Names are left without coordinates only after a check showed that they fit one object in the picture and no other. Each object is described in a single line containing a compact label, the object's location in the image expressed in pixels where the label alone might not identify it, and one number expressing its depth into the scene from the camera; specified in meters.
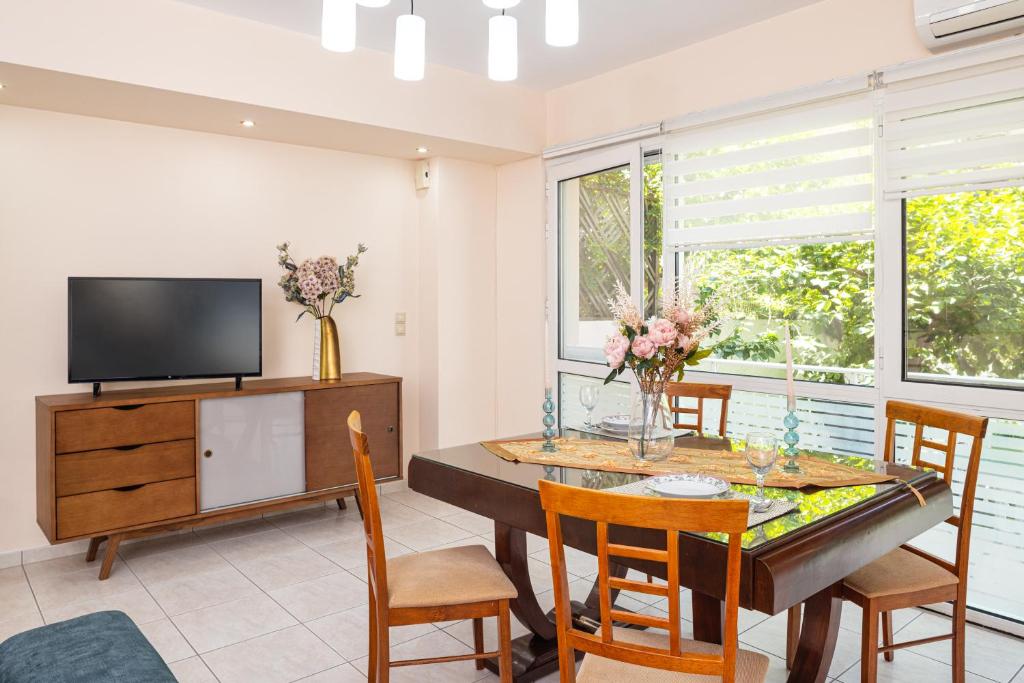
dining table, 1.50
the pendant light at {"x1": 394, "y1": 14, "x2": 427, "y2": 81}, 2.13
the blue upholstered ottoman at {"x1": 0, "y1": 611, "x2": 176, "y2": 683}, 1.54
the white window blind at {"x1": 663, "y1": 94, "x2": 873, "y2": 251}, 3.16
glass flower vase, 2.33
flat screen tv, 3.42
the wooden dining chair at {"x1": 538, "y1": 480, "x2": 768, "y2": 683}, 1.36
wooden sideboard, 3.21
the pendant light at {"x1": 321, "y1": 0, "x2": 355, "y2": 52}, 2.01
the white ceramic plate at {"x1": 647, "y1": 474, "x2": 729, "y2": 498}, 1.86
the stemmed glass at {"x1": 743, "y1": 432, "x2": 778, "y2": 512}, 1.85
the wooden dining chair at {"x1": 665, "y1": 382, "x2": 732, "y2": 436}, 3.01
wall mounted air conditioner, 2.58
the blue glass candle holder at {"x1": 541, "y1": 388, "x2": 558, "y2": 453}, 2.57
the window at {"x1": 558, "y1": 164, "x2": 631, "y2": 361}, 4.23
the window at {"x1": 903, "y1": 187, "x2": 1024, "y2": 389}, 2.76
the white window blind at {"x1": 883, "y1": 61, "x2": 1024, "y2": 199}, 2.70
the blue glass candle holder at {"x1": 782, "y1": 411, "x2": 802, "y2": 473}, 2.24
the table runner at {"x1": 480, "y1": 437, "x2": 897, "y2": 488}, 2.07
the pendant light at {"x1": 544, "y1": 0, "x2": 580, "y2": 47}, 1.97
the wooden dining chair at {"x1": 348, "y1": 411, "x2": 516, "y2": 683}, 2.02
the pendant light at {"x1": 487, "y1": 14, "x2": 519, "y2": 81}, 2.12
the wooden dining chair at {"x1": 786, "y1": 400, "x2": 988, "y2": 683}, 2.02
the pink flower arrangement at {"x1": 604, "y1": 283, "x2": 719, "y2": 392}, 2.20
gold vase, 4.19
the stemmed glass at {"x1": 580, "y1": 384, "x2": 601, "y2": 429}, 2.63
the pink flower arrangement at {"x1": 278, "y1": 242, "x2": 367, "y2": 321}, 4.11
